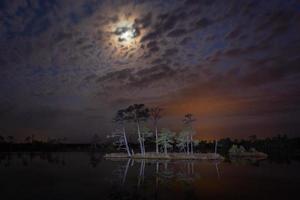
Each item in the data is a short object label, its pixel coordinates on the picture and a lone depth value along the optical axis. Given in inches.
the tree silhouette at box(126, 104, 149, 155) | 2736.2
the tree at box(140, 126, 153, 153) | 3015.3
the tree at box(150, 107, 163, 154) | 2736.2
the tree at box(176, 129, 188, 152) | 3102.9
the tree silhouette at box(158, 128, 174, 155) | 3006.9
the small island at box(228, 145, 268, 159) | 3700.8
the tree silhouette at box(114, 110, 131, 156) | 2763.3
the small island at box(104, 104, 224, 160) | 2603.3
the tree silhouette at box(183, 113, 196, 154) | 2920.8
